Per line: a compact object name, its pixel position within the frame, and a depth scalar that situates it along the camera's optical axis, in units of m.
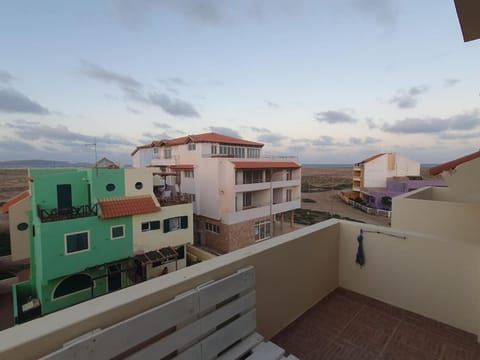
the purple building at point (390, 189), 25.60
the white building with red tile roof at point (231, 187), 17.02
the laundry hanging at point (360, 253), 3.34
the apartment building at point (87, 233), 9.88
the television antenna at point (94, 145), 12.88
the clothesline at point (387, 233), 3.03
